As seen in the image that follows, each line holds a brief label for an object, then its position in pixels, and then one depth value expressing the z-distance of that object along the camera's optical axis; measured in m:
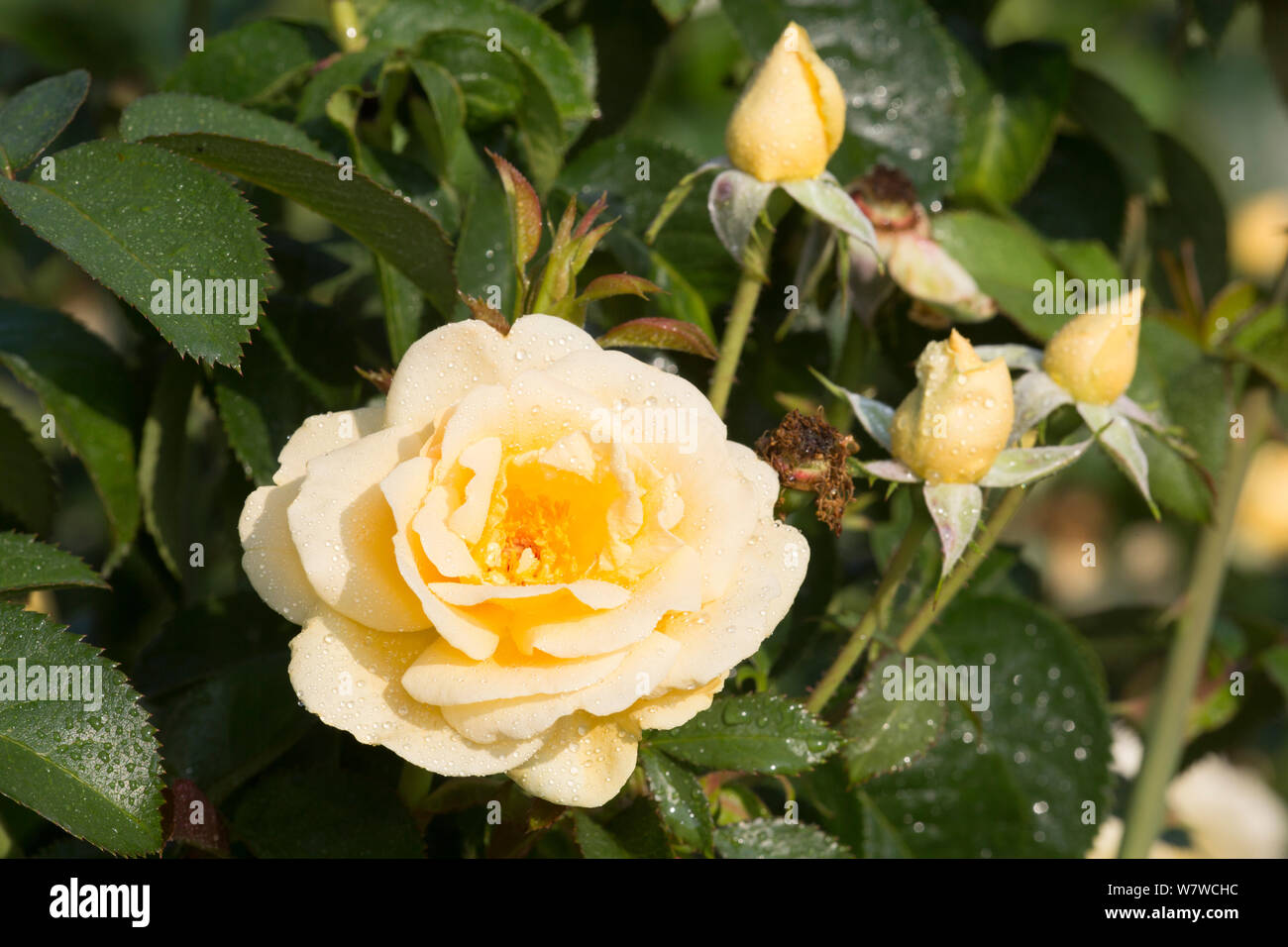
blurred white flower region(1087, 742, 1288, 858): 0.91
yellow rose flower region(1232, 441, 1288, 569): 1.07
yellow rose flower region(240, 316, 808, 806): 0.50
